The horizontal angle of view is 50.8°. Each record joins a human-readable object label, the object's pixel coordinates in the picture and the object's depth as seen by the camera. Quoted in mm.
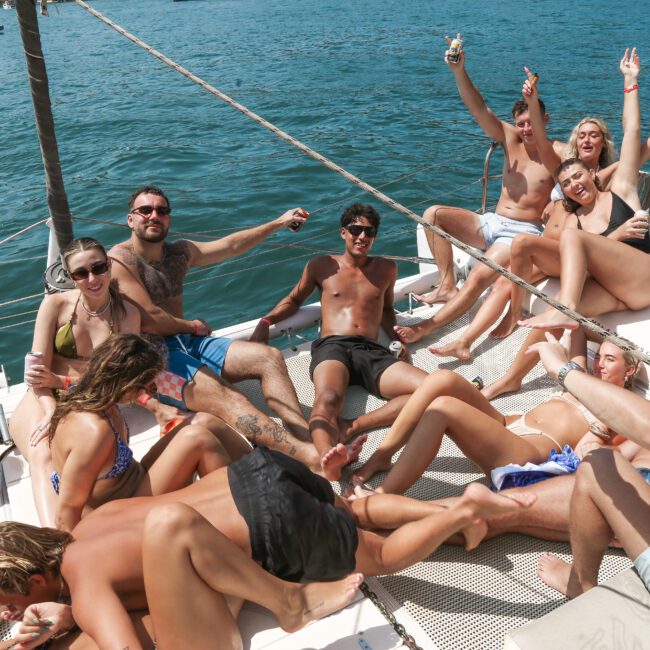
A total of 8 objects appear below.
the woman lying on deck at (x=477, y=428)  2699
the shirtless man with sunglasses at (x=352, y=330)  3408
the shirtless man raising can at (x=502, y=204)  4652
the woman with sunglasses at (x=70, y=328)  3051
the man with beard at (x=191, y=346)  3365
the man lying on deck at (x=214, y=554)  1931
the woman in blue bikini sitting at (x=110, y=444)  2355
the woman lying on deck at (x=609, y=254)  3459
